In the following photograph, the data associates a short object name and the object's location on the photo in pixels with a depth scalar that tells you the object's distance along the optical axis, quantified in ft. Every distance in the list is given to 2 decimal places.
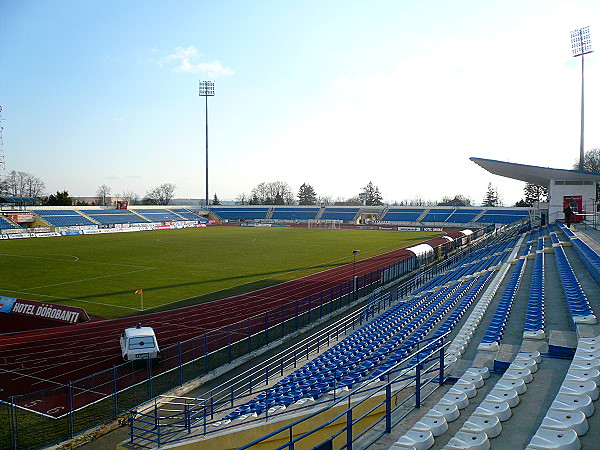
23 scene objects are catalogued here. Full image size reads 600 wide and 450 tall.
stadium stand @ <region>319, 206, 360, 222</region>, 338.95
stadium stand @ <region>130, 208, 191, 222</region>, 293.23
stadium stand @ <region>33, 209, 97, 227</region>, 232.32
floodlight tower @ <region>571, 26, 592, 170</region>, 161.21
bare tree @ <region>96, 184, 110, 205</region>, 380.70
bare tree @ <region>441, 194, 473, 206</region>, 507.92
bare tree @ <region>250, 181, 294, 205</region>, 588.50
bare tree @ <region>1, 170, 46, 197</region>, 468.34
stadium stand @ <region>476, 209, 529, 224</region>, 273.83
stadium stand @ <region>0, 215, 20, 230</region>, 208.10
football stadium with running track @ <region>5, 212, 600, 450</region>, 17.69
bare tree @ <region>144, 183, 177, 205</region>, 564.30
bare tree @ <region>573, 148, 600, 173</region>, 268.82
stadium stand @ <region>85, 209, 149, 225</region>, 260.36
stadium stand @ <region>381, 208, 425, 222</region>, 313.32
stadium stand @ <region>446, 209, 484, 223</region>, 288.71
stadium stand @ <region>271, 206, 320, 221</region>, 350.84
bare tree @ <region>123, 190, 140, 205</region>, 573.24
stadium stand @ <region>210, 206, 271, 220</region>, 354.13
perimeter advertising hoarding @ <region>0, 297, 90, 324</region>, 68.59
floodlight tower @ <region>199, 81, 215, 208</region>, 357.00
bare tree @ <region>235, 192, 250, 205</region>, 608.19
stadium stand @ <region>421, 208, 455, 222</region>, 302.41
